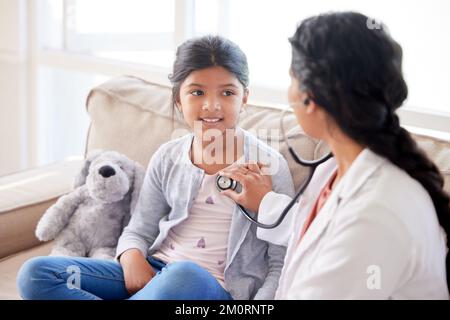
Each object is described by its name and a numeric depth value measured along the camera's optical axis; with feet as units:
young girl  5.43
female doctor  3.78
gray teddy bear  6.20
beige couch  6.35
